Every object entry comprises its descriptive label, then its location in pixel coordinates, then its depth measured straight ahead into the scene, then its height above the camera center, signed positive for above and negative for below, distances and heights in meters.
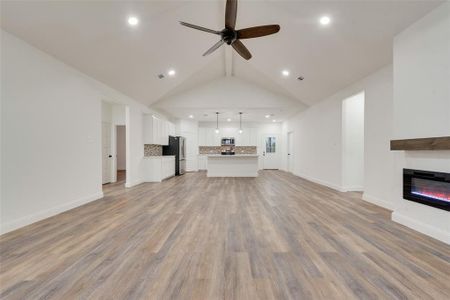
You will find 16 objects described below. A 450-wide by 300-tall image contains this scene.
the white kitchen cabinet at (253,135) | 10.42 +0.73
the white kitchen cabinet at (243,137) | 10.42 +0.62
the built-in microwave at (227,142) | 10.41 +0.35
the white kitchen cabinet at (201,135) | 10.36 +0.72
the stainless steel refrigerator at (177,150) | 8.03 -0.07
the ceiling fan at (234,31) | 2.39 +1.59
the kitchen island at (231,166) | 7.87 -0.72
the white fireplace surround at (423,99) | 2.26 +0.64
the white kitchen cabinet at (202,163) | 10.25 -0.77
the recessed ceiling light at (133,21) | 3.06 +2.05
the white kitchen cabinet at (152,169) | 6.44 -0.69
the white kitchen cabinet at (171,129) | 8.07 +0.83
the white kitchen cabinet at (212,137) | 10.36 +0.61
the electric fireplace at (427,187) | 2.29 -0.49
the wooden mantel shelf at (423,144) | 2.20 +0.07
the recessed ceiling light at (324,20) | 3.03 +2.04
